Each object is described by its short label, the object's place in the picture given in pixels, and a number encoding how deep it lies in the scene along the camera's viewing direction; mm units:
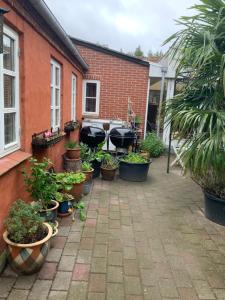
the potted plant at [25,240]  2377
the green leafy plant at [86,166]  5144
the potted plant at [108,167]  5730
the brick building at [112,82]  8164
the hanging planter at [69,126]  5665
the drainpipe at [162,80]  8320
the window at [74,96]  6870
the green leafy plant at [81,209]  3812
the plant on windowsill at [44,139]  3518
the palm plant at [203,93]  3326
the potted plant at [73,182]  3750
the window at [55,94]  4699
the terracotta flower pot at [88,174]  5012
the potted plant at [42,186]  3031
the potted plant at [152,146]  8312
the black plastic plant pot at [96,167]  5812
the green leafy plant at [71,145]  5469
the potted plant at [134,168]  5789
